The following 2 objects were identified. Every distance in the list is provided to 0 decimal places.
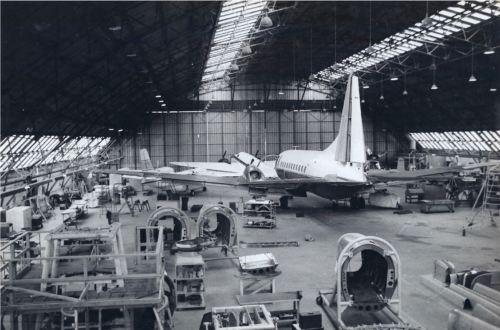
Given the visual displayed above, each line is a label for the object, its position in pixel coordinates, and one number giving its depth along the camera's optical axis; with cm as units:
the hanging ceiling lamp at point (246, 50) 2765
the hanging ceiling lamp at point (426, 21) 2231
